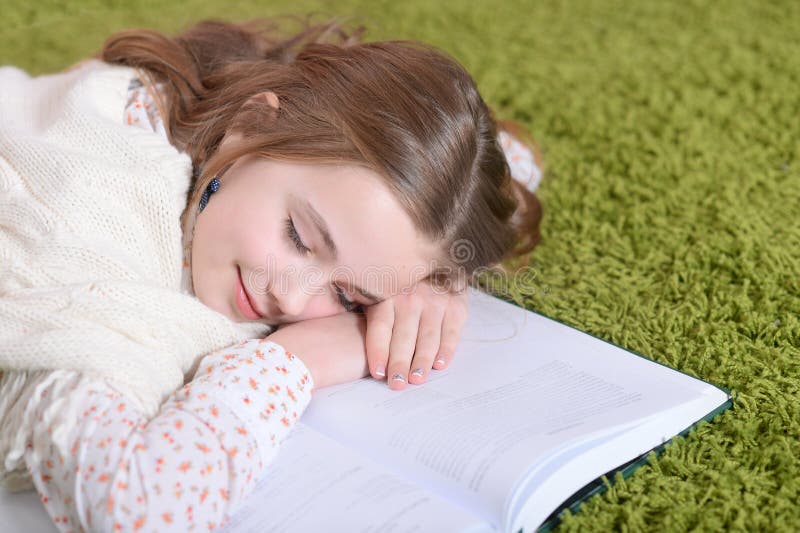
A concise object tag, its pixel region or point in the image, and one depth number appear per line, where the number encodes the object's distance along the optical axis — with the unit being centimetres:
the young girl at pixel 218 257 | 76
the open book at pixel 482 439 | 74
